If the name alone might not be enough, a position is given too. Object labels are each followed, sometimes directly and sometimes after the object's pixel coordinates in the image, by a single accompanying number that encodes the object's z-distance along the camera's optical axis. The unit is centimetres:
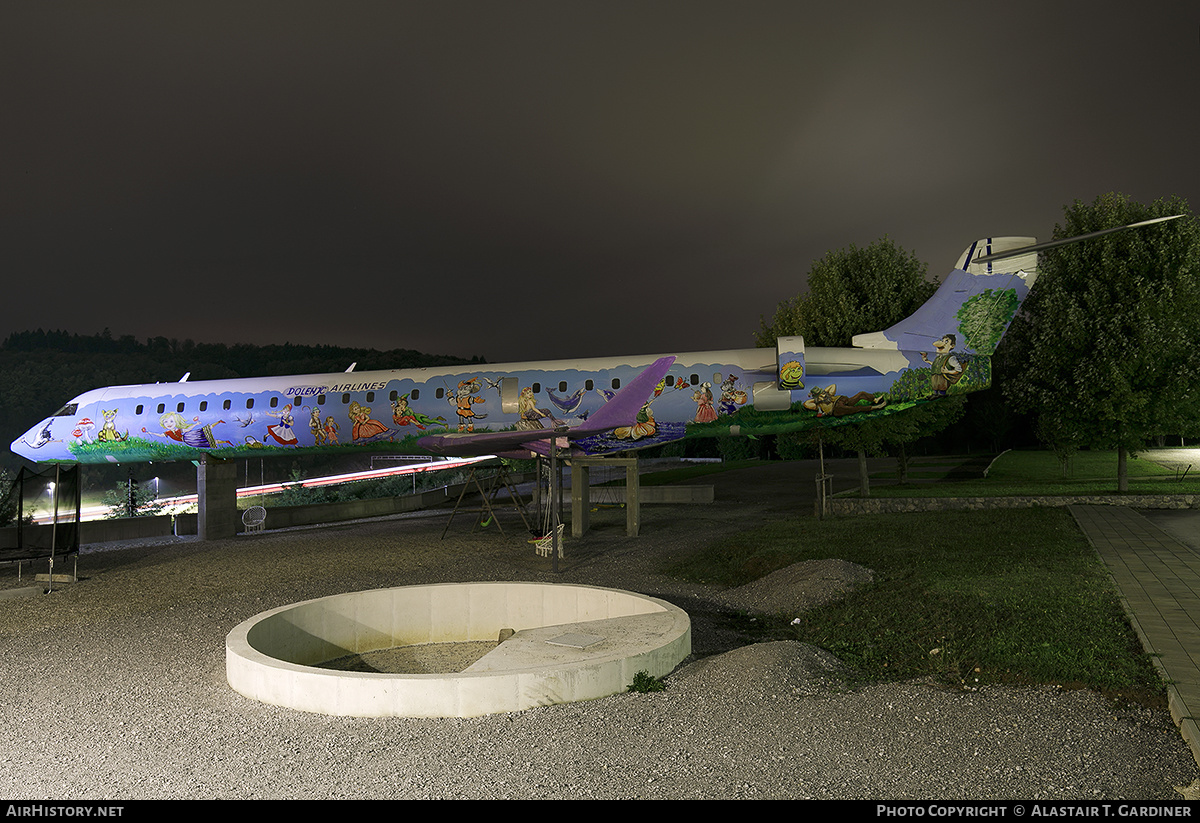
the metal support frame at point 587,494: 2061
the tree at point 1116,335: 2203
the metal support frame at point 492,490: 2048
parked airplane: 2084
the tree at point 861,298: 2648
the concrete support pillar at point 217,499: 2273
